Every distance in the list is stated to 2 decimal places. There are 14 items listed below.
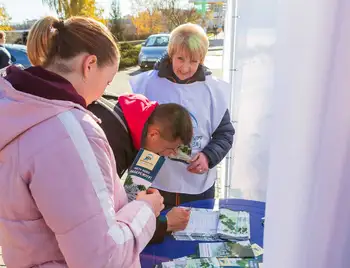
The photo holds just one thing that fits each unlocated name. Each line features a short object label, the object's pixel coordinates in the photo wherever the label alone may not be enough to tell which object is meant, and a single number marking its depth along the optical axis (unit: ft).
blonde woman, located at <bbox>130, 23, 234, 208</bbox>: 6.26
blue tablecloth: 4.52
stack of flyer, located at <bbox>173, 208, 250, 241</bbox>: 4.94
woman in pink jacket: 2.56
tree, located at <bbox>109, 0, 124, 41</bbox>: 58.34
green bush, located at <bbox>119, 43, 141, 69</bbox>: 46.40
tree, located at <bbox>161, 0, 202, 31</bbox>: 62.80
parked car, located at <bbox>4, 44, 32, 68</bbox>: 26.76
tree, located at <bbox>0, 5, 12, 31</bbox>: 47.42
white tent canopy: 1.98
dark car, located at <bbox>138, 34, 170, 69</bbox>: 40.34
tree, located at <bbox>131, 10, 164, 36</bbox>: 65.05
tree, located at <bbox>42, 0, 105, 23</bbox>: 48.11
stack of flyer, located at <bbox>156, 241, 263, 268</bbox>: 4.29
